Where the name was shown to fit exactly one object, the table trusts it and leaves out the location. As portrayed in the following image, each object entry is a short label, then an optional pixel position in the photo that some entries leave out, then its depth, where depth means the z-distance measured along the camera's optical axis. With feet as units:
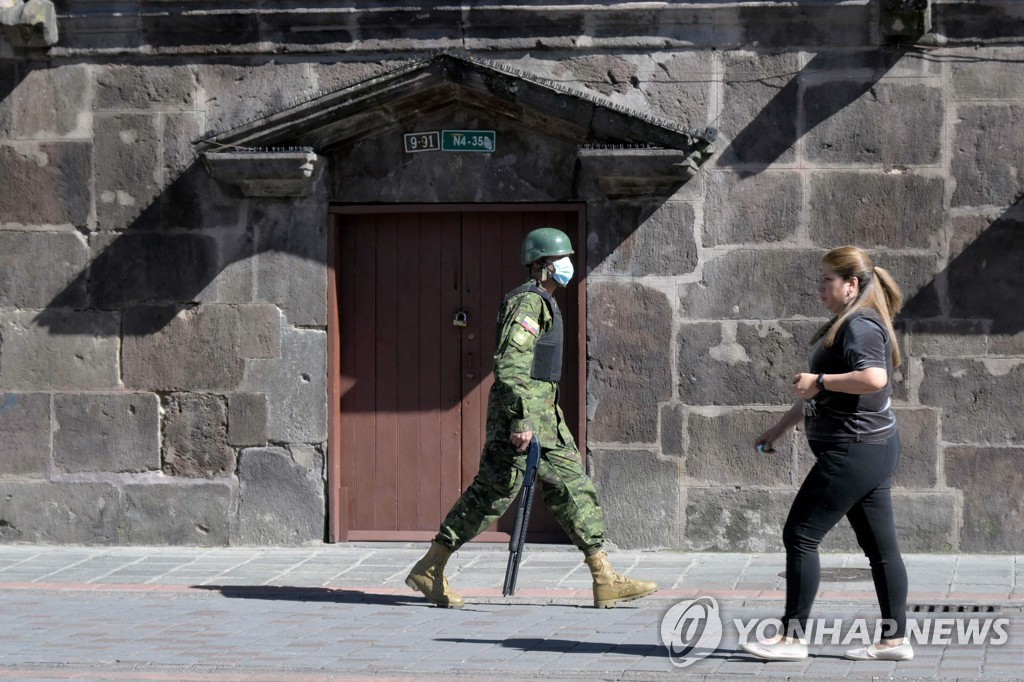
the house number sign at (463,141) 59.45
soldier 45.55
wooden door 60.59
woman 36.83
